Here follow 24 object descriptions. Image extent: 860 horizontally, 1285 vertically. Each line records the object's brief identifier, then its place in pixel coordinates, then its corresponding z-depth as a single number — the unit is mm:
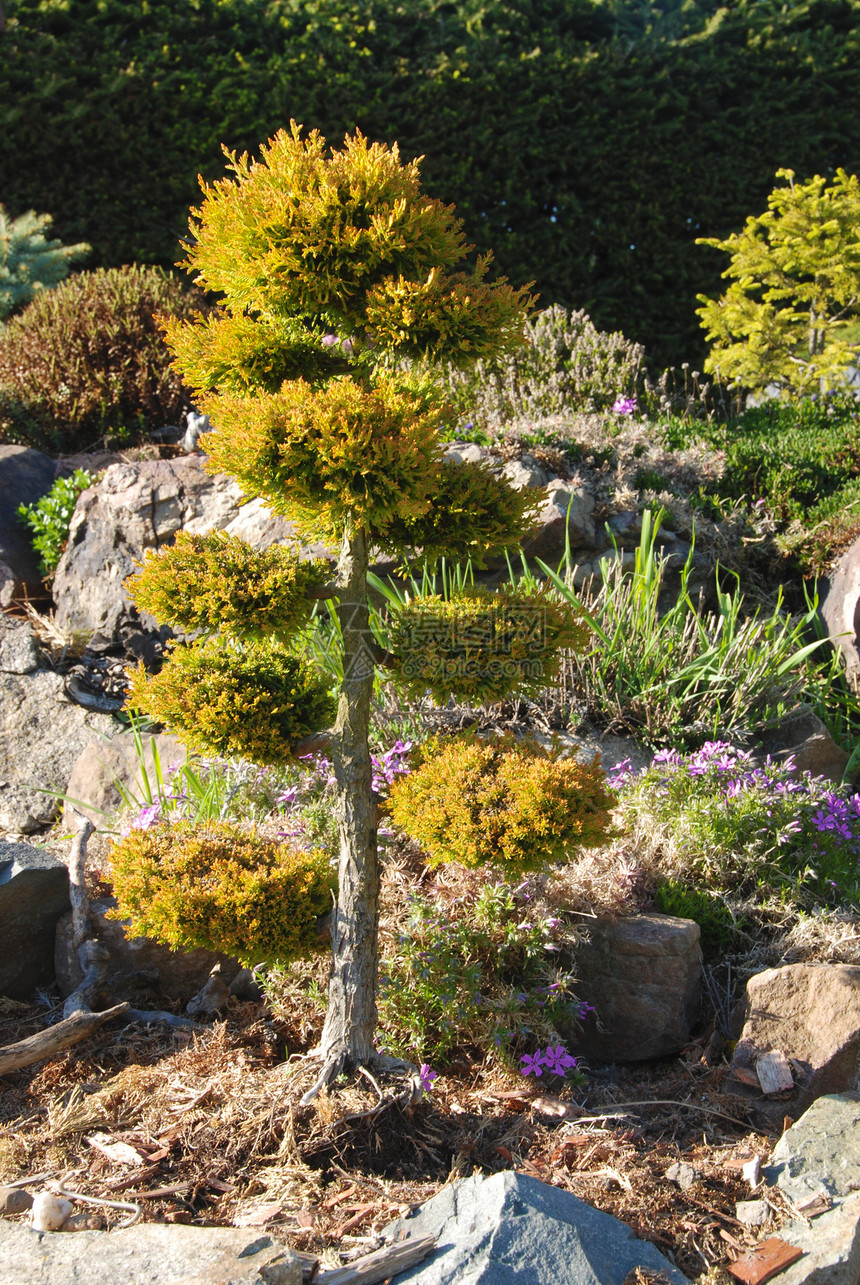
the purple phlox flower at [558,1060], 2812
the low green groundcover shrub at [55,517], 5668
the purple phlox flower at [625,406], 6363
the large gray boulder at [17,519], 5656
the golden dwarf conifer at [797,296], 7805
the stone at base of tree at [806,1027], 2842
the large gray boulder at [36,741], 4715
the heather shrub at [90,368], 6352
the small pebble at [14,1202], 2344
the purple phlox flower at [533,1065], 2801
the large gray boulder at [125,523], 5328
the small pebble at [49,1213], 2240
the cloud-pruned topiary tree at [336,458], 2113
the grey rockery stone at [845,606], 5294
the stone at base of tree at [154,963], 3412
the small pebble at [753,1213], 2291
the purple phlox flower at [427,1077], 2619
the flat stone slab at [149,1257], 1944
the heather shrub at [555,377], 6673
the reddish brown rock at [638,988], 3109
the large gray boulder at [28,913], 3354
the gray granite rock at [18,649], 5094
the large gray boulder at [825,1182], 2098
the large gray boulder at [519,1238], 1948
